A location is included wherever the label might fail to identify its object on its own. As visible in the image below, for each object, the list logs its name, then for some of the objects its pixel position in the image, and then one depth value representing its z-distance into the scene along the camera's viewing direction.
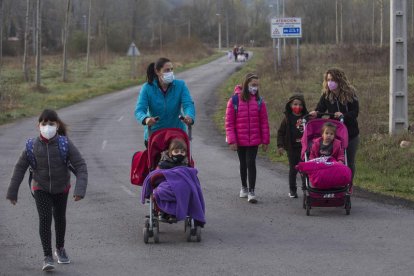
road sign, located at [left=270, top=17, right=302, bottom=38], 36.12
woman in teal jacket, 8.80
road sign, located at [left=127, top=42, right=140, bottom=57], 47.28
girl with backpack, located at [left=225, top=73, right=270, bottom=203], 10.39
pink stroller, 9.52
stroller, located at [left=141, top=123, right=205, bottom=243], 8.12
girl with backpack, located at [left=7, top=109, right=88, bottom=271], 6.98
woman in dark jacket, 10.21
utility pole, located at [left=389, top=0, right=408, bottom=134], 14.88
